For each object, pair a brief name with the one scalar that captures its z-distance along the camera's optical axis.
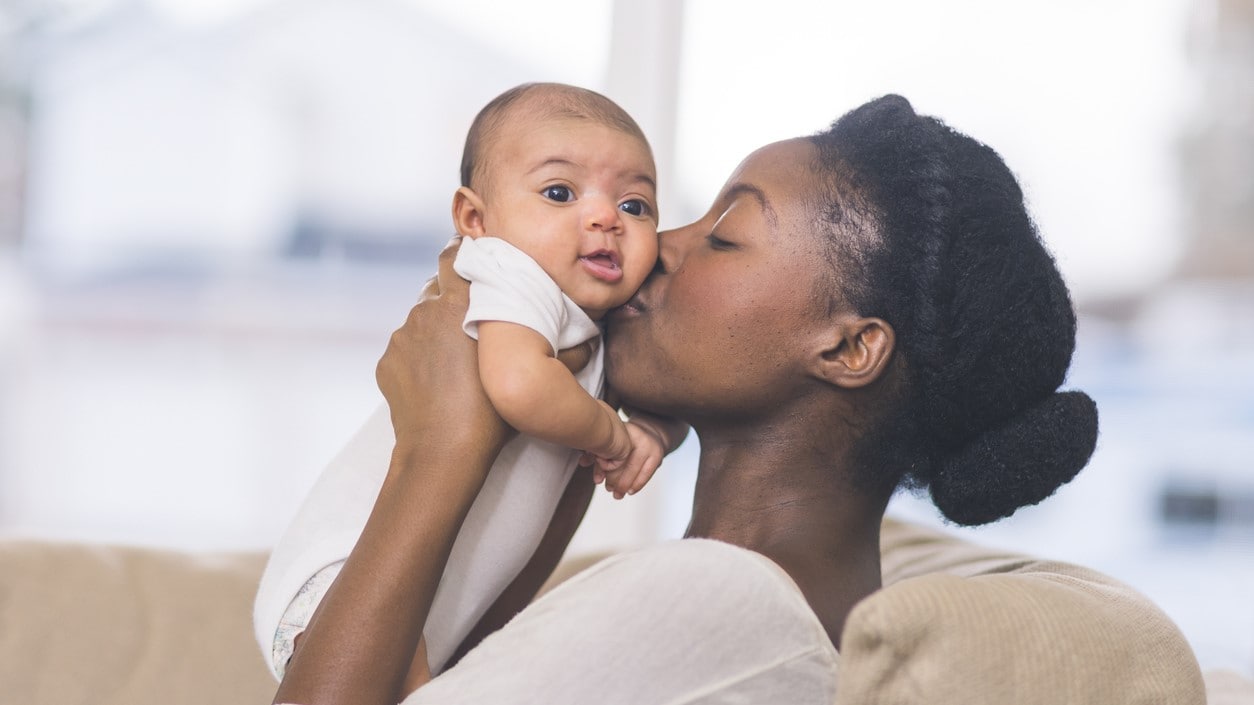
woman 1.21
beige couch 0.94
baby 1.25
